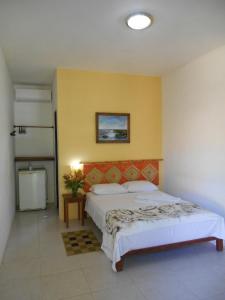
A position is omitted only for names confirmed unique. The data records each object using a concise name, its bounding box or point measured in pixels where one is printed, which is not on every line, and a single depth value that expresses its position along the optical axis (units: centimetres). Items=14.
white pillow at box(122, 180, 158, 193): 416
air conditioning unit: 502
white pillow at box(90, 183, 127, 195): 399
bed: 262
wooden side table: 388
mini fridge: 476
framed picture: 442
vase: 403
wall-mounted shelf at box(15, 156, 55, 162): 489
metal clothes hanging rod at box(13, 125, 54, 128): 514
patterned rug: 306
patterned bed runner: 277
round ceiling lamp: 235
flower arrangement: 403
